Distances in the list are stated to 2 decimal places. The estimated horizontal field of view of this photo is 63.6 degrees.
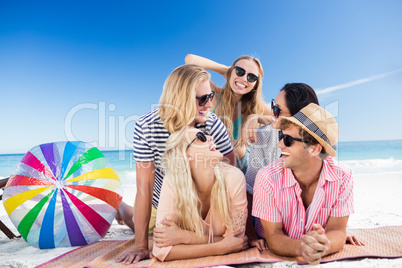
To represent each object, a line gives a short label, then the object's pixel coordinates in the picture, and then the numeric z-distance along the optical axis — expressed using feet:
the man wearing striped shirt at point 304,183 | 9.09
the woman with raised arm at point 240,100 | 14.64
